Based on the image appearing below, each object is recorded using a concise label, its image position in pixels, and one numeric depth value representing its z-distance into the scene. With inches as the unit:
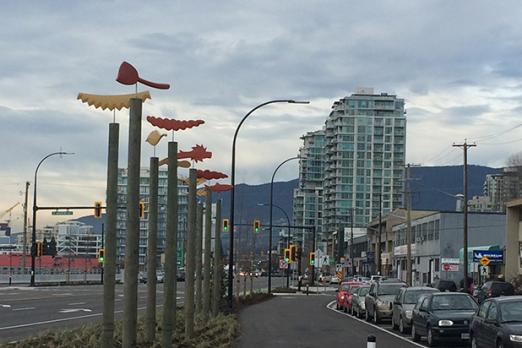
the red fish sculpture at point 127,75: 524.4
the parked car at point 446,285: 2233.4
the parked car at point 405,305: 1070.4
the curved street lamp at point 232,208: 1318.7
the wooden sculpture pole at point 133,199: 521.1
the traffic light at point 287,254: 2383.0
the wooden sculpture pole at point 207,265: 1037.2
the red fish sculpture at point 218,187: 987.7
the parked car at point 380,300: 1288.1
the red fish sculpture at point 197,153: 775.1
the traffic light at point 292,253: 2410.2
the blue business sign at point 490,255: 2350.5
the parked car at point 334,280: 4598.9
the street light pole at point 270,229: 2335.6
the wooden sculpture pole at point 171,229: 660.7
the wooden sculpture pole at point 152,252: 641.6
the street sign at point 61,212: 2408.8
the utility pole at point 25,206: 3230.8
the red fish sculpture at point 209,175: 879.1
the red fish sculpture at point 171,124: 660.1
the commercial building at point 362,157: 7239.2
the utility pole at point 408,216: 2928.2
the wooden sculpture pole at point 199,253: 971.8
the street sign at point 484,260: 2118.7
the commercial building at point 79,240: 7282.0
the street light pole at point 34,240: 2416.3
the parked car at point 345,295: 1657.4
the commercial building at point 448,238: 3432.6
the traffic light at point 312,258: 2807.6
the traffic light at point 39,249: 2596.0
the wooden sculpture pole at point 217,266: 1138.0
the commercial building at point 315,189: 7362.2
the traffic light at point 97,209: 2053.4
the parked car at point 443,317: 880.3
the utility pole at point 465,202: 2208.4
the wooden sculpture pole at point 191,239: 820.0
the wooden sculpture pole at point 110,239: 498.6
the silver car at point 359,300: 1456.7
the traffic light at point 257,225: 2261.3
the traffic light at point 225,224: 1902.1
